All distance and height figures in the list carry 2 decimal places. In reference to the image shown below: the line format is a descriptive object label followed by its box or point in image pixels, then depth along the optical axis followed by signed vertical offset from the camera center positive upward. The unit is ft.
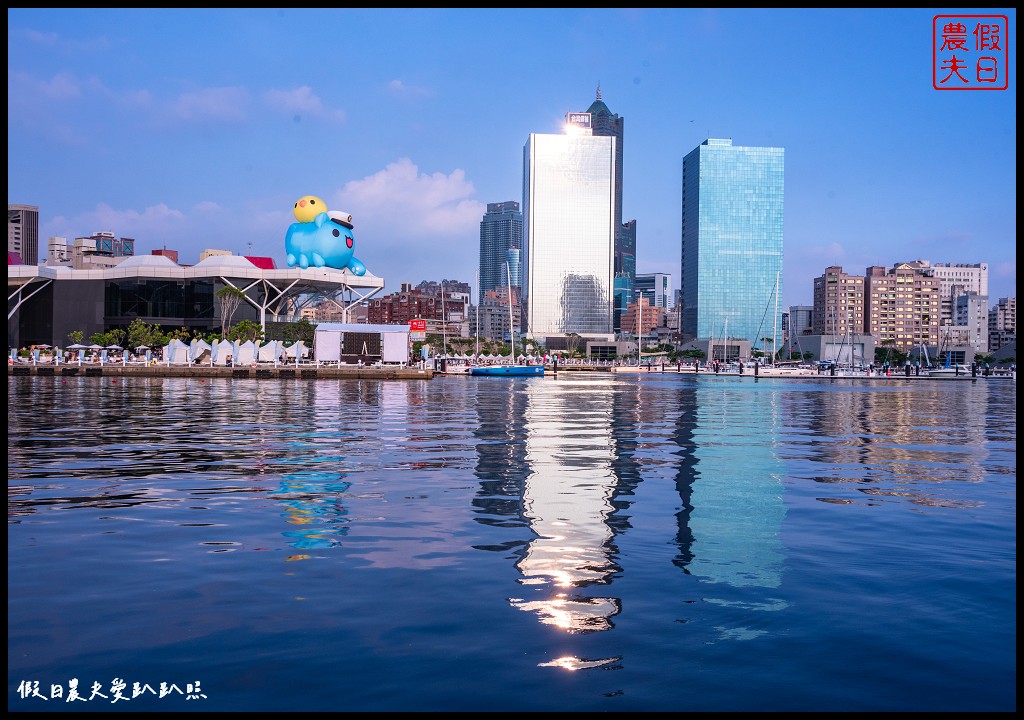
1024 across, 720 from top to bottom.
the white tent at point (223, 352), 310.57 +0.05
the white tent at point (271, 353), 315.78 -0.15
